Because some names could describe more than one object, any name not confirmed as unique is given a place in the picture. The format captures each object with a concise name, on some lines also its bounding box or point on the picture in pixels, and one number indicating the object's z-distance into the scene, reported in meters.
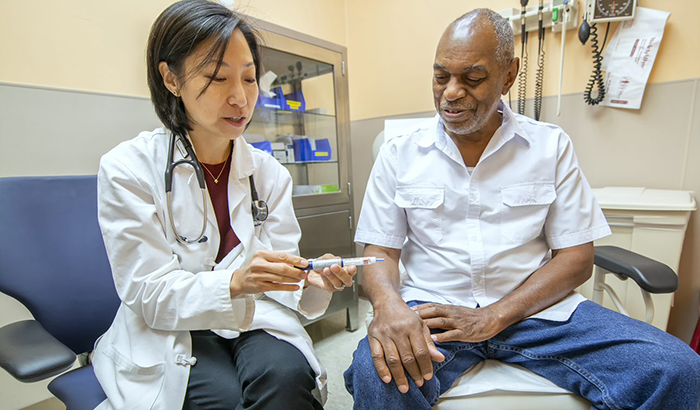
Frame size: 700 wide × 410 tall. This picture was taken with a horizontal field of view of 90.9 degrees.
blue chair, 0.78
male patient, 0.74
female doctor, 0.75
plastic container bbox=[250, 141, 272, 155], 1.81
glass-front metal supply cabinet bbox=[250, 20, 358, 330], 1.83
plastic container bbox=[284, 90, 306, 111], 1.99
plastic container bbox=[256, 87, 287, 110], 1.83
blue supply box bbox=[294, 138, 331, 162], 2.04
